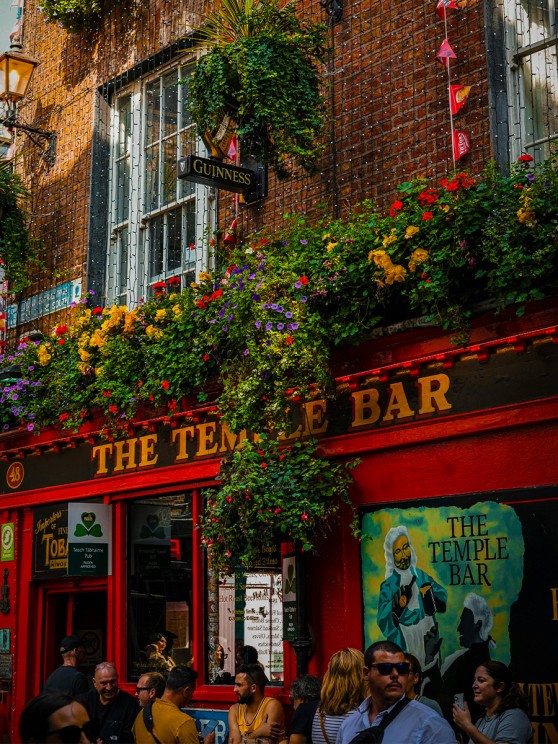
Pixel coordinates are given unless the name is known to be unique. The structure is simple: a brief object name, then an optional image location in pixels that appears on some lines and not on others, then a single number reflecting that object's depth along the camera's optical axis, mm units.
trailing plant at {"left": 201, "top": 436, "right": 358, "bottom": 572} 9398
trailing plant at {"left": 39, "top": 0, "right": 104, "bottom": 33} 14570
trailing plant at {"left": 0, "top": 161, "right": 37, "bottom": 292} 14469
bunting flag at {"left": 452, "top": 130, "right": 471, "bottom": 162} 9742
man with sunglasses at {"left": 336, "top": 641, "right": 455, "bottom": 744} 4984
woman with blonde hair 7262
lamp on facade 14867
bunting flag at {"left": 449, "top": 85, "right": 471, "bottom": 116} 9795
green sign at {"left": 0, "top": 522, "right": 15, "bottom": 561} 14242
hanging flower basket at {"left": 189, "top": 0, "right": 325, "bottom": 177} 10648
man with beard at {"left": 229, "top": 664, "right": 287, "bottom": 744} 8383
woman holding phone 6957
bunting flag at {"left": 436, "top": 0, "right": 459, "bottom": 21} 10039
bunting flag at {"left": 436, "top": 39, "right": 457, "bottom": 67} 9922
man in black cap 9852
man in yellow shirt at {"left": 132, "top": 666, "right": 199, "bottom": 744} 7570
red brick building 8602
